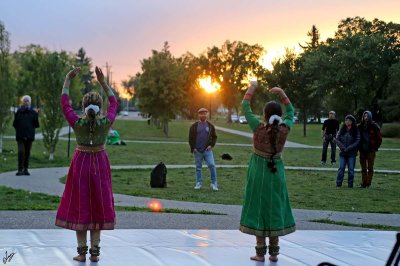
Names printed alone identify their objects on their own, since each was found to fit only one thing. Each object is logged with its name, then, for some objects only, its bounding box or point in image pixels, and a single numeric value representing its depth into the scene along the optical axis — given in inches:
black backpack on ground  565.9
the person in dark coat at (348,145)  597.6
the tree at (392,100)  1947.0
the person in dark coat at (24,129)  617.0
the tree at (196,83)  3515.0
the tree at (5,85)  888.9
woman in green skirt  260.5
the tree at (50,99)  834.2
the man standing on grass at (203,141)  546.3
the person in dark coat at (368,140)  603.1
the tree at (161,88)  1750.7
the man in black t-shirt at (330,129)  834.8
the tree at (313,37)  3121.6
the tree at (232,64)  3730.3
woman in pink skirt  248.1
